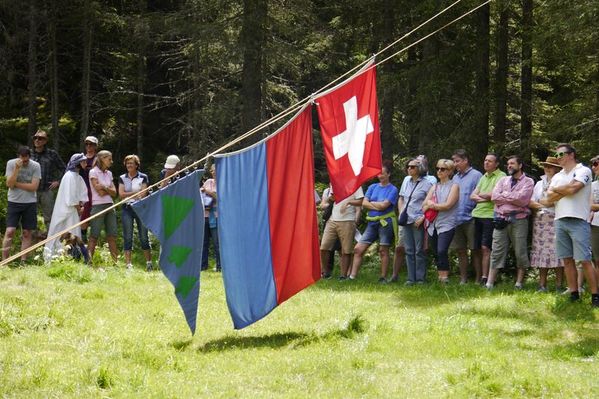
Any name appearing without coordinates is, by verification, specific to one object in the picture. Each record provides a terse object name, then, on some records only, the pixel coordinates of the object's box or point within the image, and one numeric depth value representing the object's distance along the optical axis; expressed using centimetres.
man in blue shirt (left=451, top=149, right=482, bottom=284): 1273
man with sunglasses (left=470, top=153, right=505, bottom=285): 1238
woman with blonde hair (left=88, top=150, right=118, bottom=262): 1352
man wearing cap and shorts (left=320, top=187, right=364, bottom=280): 1380
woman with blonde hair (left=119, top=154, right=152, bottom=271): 1376
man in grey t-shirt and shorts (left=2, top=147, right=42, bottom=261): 1274
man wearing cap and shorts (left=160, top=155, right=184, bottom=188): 1377
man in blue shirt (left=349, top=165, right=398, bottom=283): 1340
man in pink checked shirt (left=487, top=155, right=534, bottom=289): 1180
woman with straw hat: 1159
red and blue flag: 828
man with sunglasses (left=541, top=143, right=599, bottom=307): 1002
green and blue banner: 808
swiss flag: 847
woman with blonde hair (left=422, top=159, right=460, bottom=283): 1257
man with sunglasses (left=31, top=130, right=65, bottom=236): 1349
